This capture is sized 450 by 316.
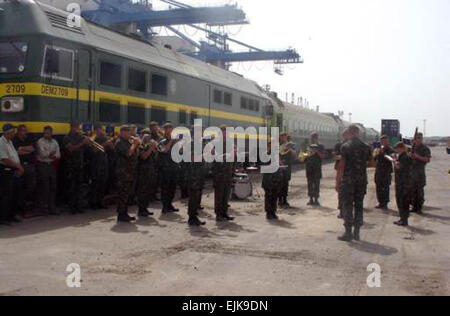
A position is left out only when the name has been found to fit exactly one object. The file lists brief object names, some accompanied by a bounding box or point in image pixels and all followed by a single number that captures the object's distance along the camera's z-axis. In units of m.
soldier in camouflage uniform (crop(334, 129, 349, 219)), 10.59
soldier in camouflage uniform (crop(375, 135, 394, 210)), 12.41
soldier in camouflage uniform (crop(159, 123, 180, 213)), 10.90
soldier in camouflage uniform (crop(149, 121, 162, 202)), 11.76
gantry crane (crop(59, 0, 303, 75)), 35.19
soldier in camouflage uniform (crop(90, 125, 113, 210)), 10.66
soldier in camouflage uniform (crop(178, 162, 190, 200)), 12.42
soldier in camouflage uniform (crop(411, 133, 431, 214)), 11.89
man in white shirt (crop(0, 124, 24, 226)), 8.87
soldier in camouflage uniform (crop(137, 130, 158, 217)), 10.38
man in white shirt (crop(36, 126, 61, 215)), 9.65
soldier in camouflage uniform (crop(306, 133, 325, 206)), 12.82
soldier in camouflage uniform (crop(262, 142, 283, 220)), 10.45
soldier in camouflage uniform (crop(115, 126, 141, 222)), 9.62
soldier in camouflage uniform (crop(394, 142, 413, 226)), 9.83
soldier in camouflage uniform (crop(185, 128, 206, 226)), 9.50
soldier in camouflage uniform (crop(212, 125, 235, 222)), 10.05
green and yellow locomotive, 9.71
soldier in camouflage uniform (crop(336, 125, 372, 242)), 8.40
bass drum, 13.42
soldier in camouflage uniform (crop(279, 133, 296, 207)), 11.56
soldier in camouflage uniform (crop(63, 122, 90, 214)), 10.16
